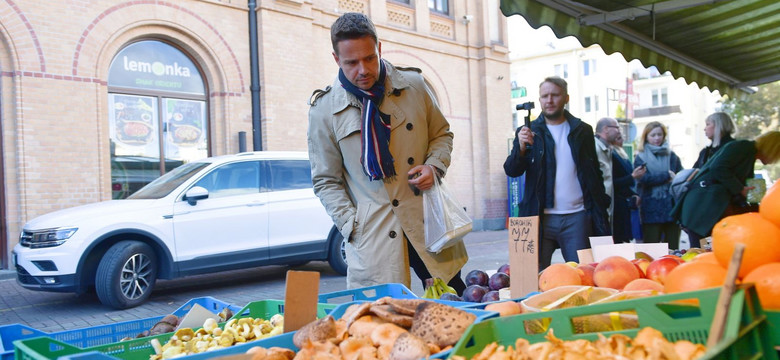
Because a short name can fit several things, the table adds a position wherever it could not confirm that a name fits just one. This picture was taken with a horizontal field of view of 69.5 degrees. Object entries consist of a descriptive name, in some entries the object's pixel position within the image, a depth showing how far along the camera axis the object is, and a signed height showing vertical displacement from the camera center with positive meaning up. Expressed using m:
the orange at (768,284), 1.36 -0.28
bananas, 2.72 -0.52
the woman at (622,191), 6.49 -0.19
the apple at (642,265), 2.22 -0.37
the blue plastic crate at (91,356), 1.33 -0.39
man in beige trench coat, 2.95 +0.10
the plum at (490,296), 2.46 -0.51
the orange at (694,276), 1.49 -0.28
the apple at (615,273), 2.07 -0.36
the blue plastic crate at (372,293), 2.28 -0.45
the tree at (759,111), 34.03 +3.65
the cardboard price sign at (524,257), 2.33 -0.33
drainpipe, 12.70 +2.49
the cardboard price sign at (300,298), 1.88 -0.38
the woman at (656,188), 7.48 -0.18
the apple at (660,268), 2.02 -0.34
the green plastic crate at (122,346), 1.59 -0.47
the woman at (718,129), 5.55 +0.44
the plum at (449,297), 2.35 -0.48
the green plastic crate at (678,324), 1.13 -0.34
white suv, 6.96 -0.54
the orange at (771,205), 1.60 -0.10
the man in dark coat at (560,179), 4.14 -0.01
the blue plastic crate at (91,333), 1.93 -0.53
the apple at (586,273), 2.23 -0.39
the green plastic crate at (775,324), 1.31 -0.36
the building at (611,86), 48.50 +8.17
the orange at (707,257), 1.67 -0.26
